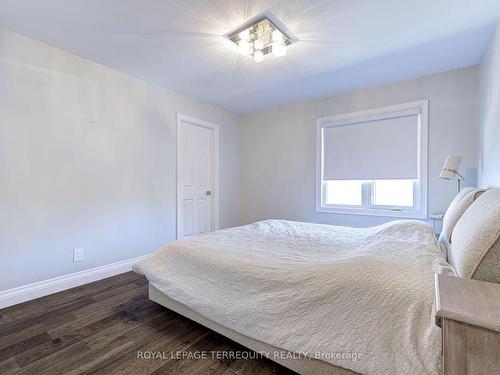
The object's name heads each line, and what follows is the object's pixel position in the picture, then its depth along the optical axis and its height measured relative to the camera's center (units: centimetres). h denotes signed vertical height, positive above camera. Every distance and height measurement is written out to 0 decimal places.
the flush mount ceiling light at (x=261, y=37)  192 +126
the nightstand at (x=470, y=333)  69 -45
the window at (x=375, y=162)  289 +27
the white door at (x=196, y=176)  354 +8
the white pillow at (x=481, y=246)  92 -26
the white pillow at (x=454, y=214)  166 -23
